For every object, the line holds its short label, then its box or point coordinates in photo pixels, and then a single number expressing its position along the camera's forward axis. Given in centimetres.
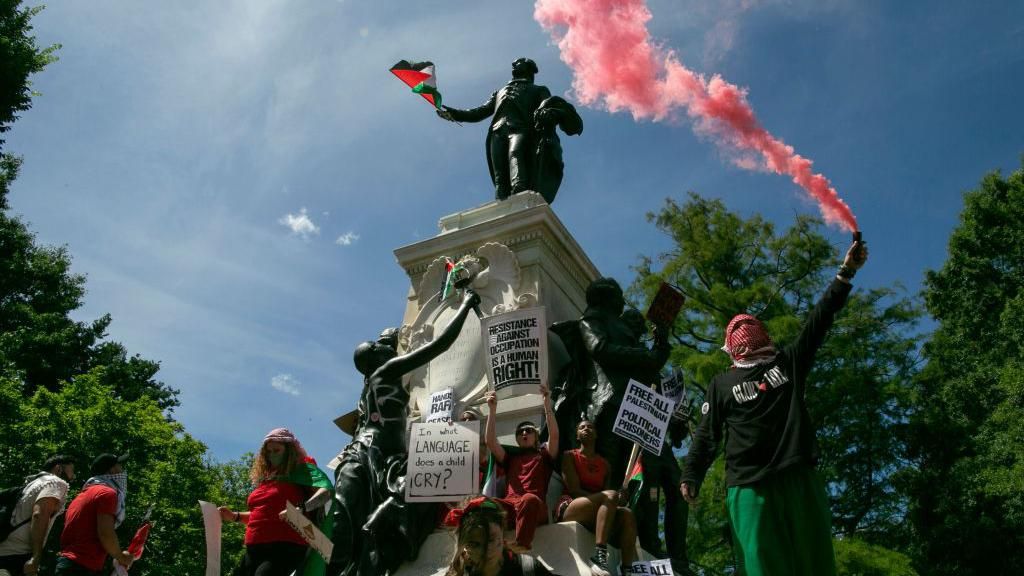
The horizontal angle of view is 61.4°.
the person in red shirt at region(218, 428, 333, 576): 510
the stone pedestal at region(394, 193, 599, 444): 809
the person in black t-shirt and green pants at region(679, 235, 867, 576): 419
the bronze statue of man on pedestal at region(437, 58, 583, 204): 1014
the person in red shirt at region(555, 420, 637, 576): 564
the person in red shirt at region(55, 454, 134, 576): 564
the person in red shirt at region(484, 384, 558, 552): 566
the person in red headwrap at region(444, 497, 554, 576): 339
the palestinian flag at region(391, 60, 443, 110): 1105
